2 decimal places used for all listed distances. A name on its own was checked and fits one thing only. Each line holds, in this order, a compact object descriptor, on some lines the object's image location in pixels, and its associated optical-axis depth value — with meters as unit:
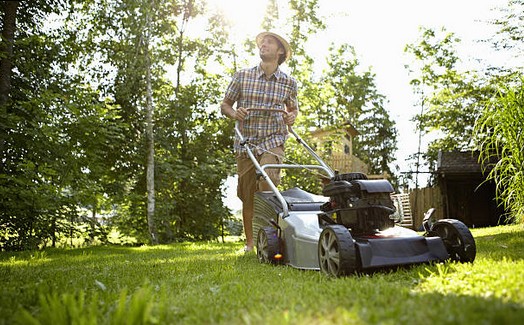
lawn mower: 2.50
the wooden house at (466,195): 14.39
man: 4.43
